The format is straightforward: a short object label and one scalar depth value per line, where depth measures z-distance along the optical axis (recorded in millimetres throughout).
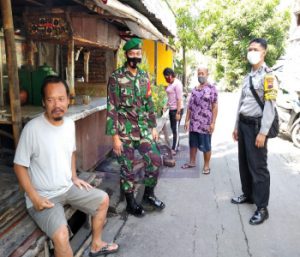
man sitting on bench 2527
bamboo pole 2844
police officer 3590
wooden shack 2738
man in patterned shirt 5188
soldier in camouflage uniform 3797
